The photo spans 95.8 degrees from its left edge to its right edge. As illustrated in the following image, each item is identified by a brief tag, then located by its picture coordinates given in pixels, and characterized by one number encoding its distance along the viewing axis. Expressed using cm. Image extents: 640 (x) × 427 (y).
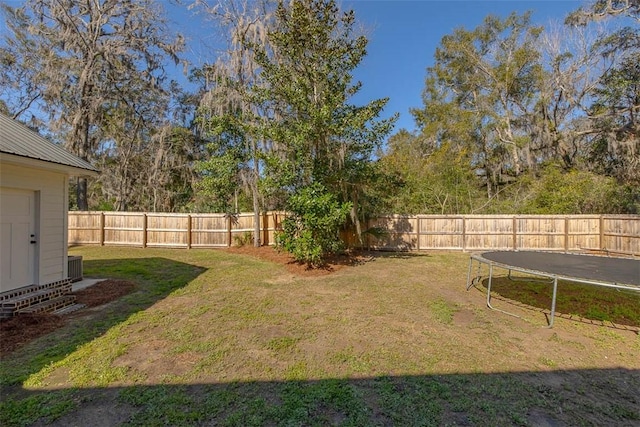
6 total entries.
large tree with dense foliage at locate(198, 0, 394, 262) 726
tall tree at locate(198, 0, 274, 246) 980
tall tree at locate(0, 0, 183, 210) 1291
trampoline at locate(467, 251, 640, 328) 387
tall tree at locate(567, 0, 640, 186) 1211
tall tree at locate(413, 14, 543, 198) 1692
